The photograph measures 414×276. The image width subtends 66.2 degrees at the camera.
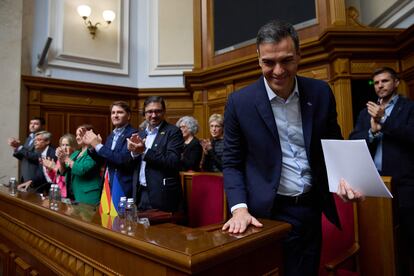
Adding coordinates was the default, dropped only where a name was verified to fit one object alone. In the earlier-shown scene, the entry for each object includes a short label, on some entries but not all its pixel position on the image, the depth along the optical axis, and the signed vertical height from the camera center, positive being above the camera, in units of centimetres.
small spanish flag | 168 -21
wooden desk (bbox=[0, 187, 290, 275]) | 72 -23
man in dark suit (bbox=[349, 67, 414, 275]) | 185 +9
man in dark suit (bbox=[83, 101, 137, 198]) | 199 +7
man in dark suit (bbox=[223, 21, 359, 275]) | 107 +0
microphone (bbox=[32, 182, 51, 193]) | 281 -21
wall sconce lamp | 496 +233
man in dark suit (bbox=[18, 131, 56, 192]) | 303 +7
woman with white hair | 270 +9
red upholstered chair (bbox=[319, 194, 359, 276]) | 150 -39
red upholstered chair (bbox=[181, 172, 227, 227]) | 206 -28
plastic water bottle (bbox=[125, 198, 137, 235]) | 102 -18
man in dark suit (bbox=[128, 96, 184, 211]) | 197 -1
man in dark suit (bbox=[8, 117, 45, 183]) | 316 +13
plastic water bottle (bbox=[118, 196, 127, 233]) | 105 -18
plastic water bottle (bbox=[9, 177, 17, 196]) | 190 -15
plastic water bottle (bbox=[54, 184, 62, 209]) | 157 -16
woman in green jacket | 221 -12
